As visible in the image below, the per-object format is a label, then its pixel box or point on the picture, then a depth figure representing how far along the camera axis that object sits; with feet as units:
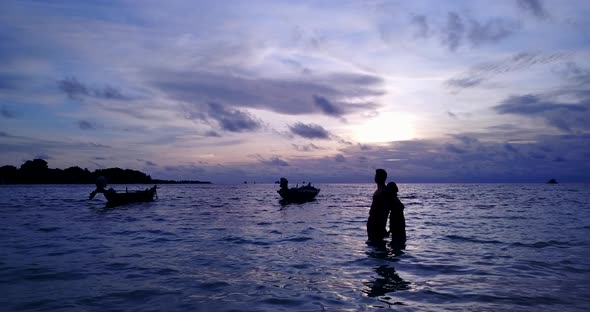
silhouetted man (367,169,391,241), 45.42
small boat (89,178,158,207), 136.77
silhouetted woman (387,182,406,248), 45.98
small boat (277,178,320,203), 162.81
